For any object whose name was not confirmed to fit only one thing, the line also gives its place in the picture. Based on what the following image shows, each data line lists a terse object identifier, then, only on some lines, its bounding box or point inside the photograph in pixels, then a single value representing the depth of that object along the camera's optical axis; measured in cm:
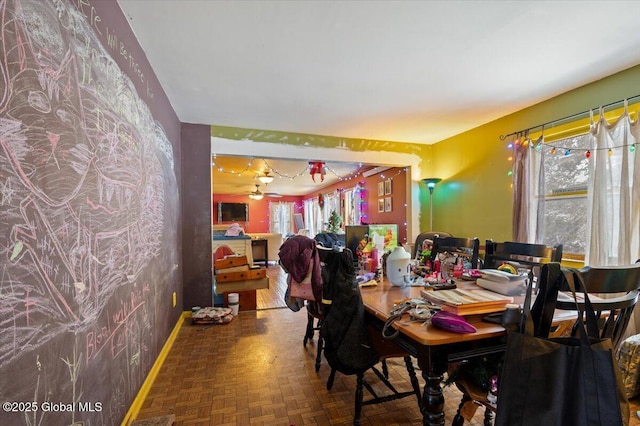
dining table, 105
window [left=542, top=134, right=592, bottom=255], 270
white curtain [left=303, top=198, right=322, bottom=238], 1000
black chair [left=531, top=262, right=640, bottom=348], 82
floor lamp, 426
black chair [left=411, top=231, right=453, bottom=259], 362
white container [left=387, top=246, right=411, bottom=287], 177
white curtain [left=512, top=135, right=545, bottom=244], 296
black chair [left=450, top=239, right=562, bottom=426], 120
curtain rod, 227
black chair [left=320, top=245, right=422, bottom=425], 150
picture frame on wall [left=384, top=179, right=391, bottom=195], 540
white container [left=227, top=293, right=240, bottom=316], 362
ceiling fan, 916
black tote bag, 71
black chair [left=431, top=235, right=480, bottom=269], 230
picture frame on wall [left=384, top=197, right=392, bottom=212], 539
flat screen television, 997
